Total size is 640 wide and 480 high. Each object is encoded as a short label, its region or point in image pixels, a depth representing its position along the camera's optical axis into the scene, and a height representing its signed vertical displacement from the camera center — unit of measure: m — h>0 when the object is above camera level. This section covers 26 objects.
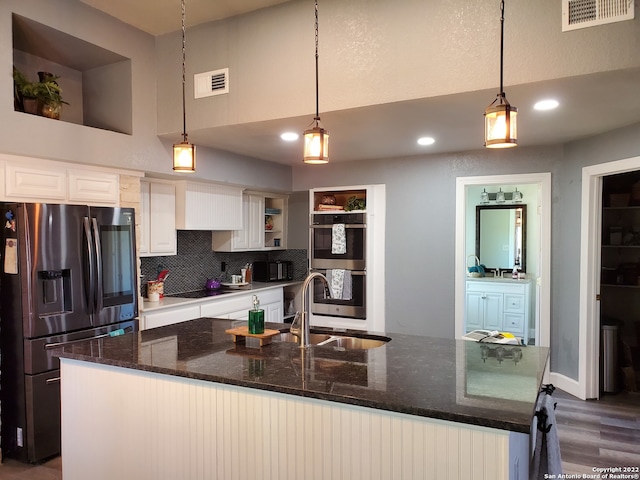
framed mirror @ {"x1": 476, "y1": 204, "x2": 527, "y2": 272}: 6.12 -0.08
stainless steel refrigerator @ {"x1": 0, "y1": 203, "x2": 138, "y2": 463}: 2.88 -0.49
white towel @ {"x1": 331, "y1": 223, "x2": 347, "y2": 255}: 5.24 -0.10
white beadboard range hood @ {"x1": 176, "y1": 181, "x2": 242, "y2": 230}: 4.50 +0.26
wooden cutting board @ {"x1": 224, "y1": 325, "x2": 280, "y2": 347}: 2.32 -0.53
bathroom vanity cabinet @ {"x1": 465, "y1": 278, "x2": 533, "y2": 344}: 5.71 -0.95
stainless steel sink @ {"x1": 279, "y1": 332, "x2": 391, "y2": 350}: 2.64 -0.65
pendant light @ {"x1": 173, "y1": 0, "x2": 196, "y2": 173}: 2.51 +0.41
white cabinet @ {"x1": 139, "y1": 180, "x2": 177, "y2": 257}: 4.15 +0.12
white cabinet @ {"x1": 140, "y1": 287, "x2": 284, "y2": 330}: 3.98 -0.78
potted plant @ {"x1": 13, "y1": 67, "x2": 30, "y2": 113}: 3.14 +0.99
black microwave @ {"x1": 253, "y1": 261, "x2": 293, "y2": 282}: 5.89 -0.52
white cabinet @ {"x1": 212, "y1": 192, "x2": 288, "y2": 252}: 5.36 +0.04
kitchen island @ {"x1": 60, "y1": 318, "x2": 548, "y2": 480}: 1.52 -0.68
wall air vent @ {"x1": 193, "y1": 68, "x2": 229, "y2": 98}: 3.46 +1.13
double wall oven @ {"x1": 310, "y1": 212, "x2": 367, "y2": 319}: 5.21 -0.32
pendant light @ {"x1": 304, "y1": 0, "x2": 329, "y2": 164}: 2.19 +0.41
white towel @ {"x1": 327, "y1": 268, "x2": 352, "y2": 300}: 5.25 -0.60
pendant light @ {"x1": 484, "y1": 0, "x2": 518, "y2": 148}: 1.80 +0.41
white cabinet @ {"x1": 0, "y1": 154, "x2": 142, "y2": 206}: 2.95 +0.35
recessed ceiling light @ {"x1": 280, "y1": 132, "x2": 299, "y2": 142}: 3.72 +0.79
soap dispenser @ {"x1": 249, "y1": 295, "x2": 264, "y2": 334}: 2.36 -0.47
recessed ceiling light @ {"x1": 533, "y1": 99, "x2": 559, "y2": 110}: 2.86 +0.80
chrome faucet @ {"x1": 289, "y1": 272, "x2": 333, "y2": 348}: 2.29 -0.45
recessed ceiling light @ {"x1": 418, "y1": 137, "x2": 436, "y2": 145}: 4.02 +0.80
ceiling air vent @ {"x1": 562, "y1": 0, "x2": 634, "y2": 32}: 2.29 +1.10
